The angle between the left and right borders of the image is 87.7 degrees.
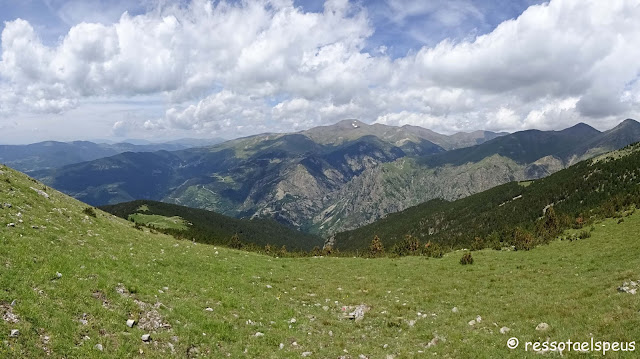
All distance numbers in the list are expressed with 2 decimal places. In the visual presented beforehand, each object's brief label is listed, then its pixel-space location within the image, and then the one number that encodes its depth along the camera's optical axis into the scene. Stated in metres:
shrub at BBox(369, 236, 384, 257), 73.88
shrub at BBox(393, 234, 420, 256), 59.64
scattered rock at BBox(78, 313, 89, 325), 13.84
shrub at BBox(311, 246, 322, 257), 62.52
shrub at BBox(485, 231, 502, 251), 48.97
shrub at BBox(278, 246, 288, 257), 52.45
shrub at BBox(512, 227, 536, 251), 43.89
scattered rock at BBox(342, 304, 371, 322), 22.69
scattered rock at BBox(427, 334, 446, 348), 17.57
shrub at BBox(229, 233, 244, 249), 66.99
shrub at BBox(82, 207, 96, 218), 36.81
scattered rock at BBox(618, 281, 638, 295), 18.68
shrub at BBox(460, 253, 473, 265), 38.53
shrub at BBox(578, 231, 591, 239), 42.22
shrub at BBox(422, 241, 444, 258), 46.72
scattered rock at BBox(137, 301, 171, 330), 15.53
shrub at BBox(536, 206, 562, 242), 47.71
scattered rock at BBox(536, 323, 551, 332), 16.58
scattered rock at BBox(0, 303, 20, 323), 12.03
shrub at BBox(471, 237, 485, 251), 52.78
